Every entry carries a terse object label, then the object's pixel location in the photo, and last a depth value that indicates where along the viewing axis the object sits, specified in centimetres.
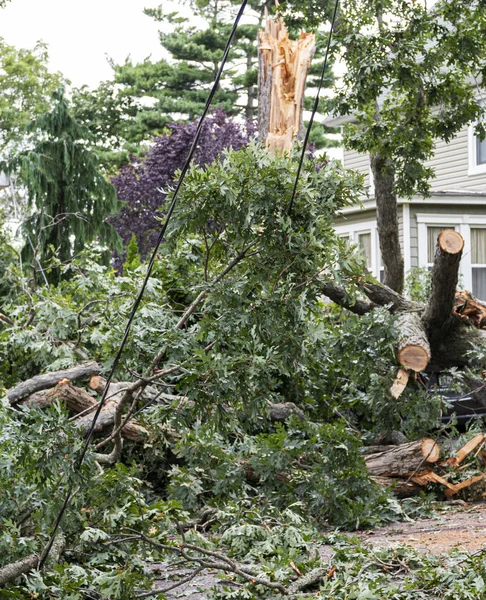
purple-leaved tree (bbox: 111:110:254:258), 4000
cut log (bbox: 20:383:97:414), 1190
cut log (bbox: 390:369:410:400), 1314
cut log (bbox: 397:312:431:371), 1314
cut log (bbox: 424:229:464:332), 1295
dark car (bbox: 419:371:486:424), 1438
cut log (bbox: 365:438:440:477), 1362
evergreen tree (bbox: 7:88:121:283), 2570
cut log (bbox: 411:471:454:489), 1367
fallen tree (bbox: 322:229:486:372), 1314
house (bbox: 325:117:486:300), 3366
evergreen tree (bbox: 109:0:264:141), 5850
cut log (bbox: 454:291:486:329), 1482
